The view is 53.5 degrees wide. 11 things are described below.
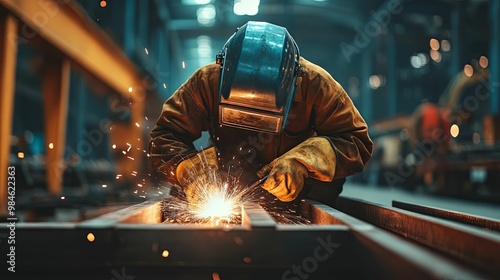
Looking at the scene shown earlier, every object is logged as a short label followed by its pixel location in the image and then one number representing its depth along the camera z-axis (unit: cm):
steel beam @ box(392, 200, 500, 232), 163
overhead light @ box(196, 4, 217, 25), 1073
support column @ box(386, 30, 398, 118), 1777
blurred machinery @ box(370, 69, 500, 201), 811
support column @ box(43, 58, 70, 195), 720
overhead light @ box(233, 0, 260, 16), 652
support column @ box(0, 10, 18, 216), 488
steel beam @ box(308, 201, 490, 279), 88
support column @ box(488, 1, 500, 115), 924
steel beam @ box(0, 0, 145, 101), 530
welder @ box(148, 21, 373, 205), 189
